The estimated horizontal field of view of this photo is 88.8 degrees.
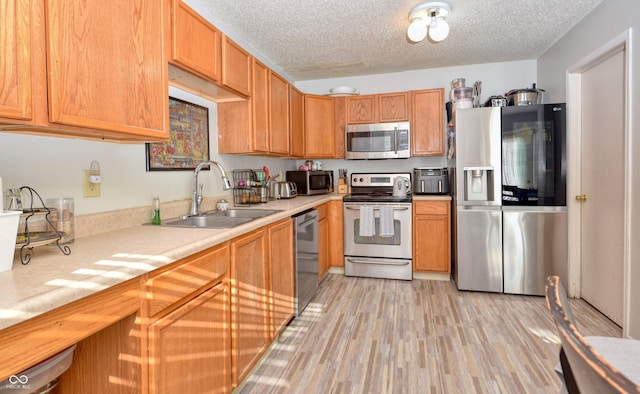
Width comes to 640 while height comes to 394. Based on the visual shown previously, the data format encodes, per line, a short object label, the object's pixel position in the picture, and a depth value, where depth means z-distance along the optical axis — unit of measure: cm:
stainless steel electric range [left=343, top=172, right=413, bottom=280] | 339
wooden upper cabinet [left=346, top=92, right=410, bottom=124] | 377
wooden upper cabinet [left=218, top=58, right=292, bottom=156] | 251
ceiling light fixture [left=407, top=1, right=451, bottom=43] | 241
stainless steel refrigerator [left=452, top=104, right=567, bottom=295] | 287
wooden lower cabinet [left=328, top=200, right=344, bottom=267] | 366
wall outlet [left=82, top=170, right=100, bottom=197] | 151
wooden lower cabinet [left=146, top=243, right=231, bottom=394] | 108
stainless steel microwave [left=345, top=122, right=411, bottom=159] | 373
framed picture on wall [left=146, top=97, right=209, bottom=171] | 198
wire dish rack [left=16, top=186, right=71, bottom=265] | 100
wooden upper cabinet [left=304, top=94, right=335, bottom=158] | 386
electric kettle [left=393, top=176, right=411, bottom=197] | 366
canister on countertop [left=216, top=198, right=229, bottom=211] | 242
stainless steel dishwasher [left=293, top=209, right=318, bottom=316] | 249
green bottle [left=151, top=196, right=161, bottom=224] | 182
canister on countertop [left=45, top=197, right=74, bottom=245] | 118
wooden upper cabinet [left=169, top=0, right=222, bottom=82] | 163
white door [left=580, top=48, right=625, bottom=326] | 234
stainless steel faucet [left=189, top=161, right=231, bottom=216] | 213
